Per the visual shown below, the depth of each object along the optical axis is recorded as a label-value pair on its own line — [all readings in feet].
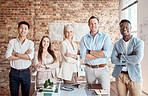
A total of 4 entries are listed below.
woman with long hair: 7.66
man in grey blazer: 6.70
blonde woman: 8.61
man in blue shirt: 7.20
